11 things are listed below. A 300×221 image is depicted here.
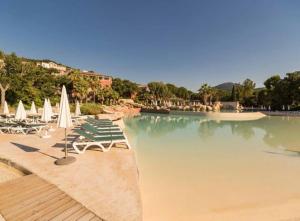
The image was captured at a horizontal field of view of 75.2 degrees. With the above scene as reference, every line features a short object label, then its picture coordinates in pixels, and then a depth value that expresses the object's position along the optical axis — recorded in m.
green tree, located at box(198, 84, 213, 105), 50.60
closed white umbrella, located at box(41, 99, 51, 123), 11.10
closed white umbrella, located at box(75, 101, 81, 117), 17.61
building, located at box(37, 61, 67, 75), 70.16
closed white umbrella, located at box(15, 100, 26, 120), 11.55
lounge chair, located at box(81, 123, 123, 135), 8.19
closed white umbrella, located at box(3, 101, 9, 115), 12.83
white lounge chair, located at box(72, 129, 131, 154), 7.36
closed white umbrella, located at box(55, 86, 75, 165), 6.04
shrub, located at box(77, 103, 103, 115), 24.00
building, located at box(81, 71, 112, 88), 51.60
